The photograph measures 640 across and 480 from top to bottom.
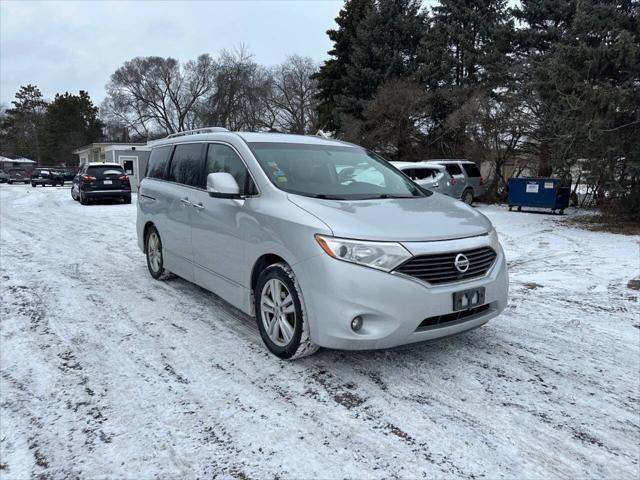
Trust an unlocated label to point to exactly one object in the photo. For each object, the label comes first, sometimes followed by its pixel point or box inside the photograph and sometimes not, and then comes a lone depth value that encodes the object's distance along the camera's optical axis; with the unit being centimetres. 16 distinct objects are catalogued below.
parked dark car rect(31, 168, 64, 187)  3706
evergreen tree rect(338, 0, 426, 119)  2722
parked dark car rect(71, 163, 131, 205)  1850
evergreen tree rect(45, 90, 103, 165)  7181
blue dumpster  1581
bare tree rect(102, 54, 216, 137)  5594
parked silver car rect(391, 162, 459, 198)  1611
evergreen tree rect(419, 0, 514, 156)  2230
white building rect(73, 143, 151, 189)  3356
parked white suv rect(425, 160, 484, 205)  1799
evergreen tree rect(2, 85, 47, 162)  7638
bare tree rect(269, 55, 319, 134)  5053
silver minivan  307
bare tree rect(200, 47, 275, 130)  4847
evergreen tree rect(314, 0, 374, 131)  3012
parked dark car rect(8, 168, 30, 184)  4544
